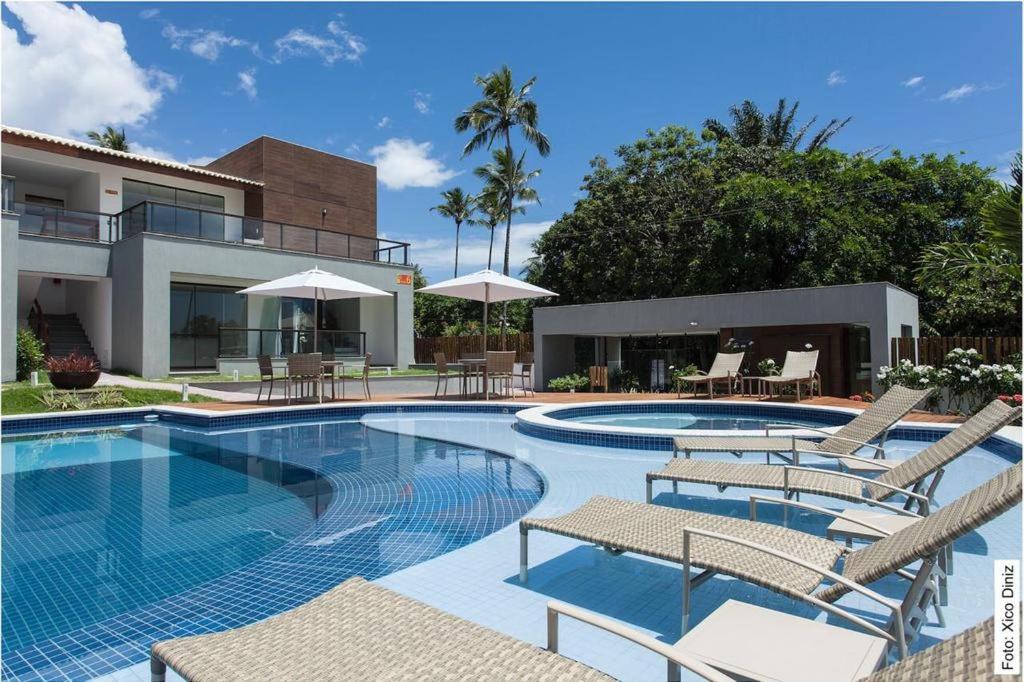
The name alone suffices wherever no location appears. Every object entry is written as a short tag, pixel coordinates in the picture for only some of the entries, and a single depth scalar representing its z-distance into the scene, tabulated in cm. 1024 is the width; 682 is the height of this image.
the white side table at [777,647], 182
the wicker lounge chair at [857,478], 375
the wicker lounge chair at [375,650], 172
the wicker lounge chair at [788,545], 213
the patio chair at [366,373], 1373
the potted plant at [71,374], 1227
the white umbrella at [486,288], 1363
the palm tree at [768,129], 2881
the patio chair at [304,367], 1241
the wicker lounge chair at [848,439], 564
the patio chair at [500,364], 1348
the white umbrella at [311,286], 1311
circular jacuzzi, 797
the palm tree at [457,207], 3709
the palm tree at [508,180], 2741
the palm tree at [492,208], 2902
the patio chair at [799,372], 1236
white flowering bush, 1010
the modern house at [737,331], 1332
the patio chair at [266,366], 1302
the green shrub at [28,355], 1453
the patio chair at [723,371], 1334
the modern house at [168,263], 1644
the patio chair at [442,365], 1438
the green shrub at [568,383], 1722
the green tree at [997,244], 771
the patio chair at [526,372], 1795
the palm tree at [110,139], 3017
